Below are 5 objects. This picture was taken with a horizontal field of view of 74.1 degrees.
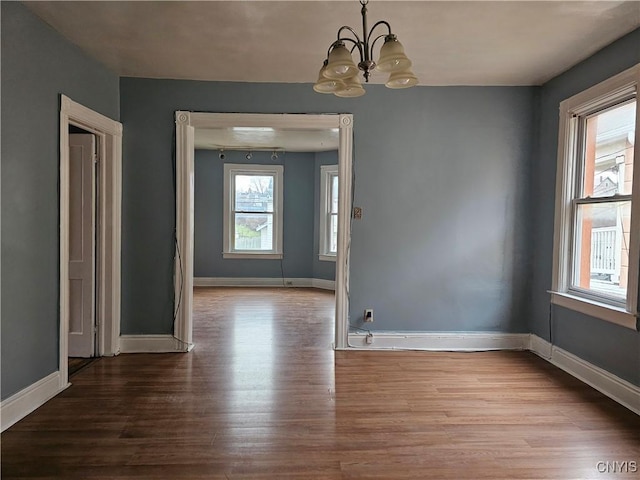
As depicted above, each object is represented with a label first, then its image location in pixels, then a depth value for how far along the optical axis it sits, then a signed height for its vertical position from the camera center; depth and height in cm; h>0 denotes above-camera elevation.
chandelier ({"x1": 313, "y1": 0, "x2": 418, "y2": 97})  205 +78
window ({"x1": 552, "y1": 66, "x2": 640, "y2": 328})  295 +21
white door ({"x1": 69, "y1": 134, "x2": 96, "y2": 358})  368 -21
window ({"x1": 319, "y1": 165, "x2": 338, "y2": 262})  782 +26
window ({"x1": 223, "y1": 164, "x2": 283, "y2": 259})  802 +24
